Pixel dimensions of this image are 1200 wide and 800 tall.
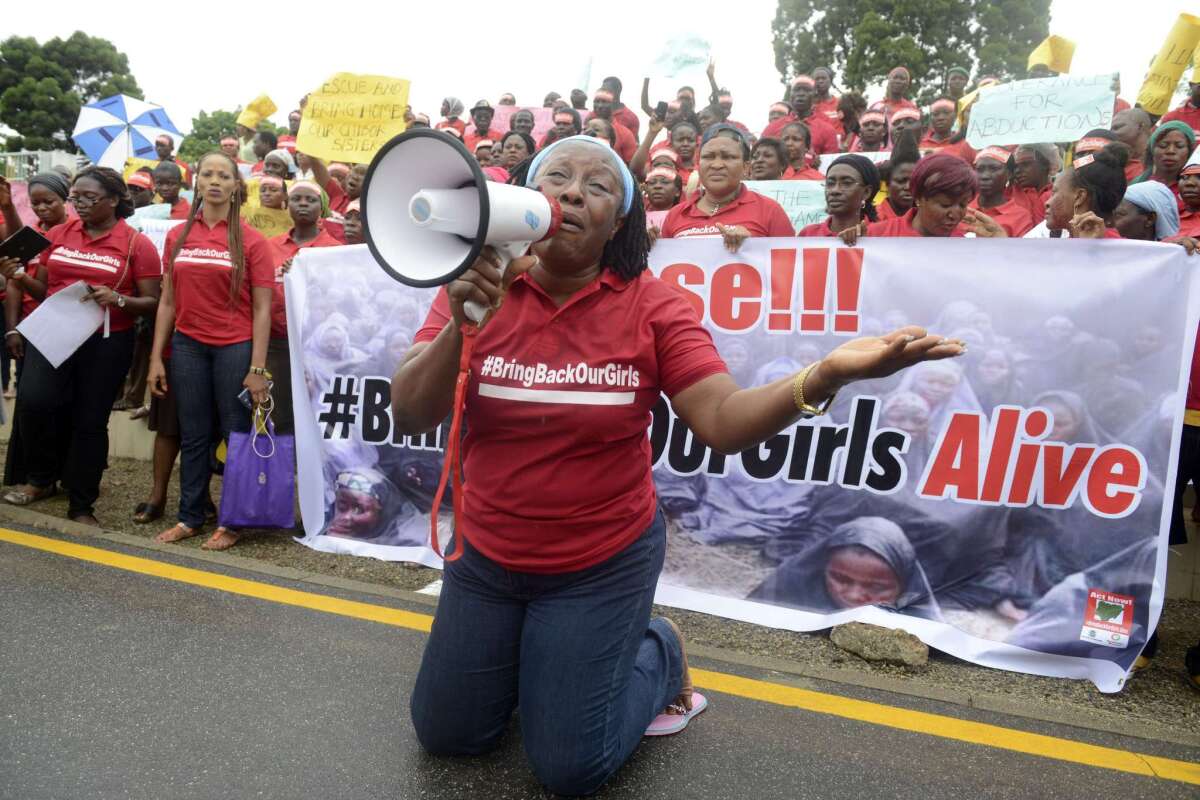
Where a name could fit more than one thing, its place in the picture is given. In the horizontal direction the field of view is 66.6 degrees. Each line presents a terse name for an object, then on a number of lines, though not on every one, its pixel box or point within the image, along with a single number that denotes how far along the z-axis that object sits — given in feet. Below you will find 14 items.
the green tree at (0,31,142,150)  134.62
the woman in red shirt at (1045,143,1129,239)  13.08
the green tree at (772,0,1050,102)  83.82
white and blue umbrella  39.60
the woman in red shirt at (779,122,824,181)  25.99
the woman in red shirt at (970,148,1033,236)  19.43
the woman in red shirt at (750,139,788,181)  20.88
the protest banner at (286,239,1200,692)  11.39
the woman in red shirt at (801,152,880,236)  16.06
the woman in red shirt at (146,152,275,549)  15.57
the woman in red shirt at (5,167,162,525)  16.42
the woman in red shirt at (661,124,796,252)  15.72
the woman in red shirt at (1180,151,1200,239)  14.15
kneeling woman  7.49
